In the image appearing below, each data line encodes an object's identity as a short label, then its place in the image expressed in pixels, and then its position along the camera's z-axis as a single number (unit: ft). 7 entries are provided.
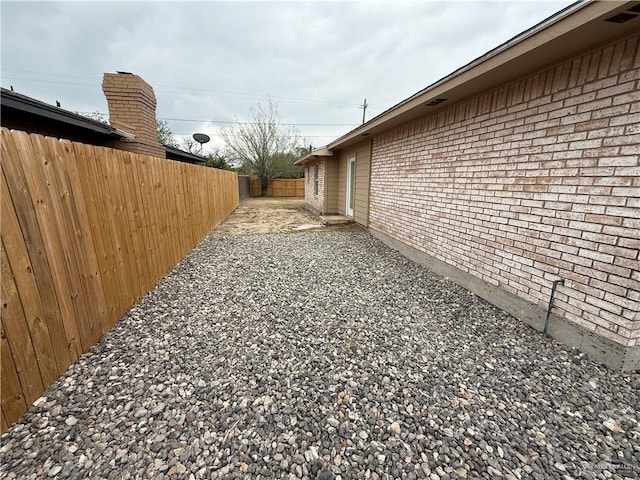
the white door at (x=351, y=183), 30.73
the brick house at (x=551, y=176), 7.00
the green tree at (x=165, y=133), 80.64
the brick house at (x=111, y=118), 12.42
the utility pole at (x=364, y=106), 84.12
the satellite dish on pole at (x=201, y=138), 51.37
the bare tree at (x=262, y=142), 68.95
